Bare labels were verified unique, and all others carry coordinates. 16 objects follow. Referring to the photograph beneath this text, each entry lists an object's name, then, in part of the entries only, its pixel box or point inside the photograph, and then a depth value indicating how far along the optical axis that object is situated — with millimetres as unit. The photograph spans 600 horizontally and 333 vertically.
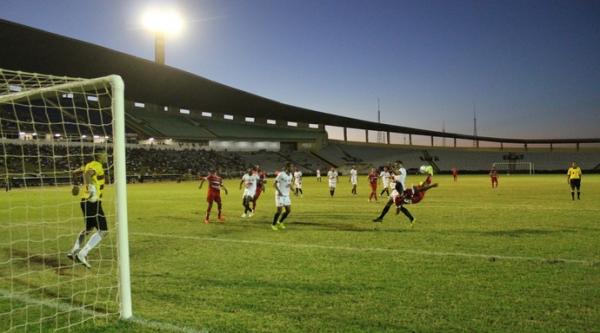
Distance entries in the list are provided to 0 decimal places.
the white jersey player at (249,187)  15586
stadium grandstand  40625
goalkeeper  7605
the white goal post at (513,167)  80500
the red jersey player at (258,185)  16438
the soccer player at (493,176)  31956
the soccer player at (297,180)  25734
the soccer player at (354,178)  27734
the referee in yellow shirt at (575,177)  20812
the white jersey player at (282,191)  12477
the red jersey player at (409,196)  12219
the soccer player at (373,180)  21969
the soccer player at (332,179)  25484
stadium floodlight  43844
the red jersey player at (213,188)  14219
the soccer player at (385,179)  25458
